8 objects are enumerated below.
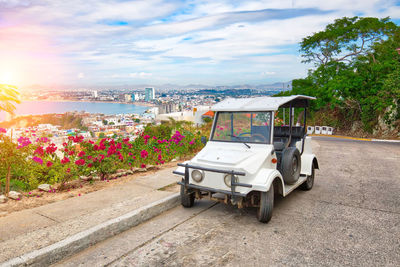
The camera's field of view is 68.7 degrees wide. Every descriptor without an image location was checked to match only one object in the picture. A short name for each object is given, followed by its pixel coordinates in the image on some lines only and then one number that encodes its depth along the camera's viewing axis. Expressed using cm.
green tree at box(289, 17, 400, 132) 2262
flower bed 525
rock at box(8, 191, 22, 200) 509
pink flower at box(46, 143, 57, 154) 593
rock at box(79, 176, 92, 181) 630
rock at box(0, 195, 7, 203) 494
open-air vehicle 436
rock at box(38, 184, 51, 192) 561
